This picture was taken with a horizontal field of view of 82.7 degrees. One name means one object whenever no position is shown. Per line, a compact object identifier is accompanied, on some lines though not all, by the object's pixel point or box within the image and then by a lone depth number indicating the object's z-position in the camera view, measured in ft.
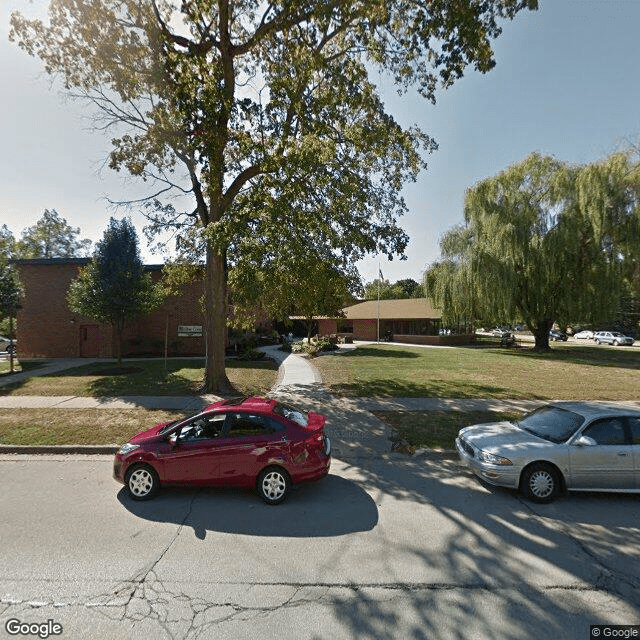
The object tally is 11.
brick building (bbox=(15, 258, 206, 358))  77.05
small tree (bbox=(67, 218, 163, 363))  60.64
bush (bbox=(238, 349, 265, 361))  73.51
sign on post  53.89
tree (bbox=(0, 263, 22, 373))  57.72
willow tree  78.18
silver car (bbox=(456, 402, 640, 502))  17.12
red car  16.96
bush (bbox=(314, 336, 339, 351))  91.57
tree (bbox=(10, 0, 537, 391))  31.76
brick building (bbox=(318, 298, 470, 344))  126.11
